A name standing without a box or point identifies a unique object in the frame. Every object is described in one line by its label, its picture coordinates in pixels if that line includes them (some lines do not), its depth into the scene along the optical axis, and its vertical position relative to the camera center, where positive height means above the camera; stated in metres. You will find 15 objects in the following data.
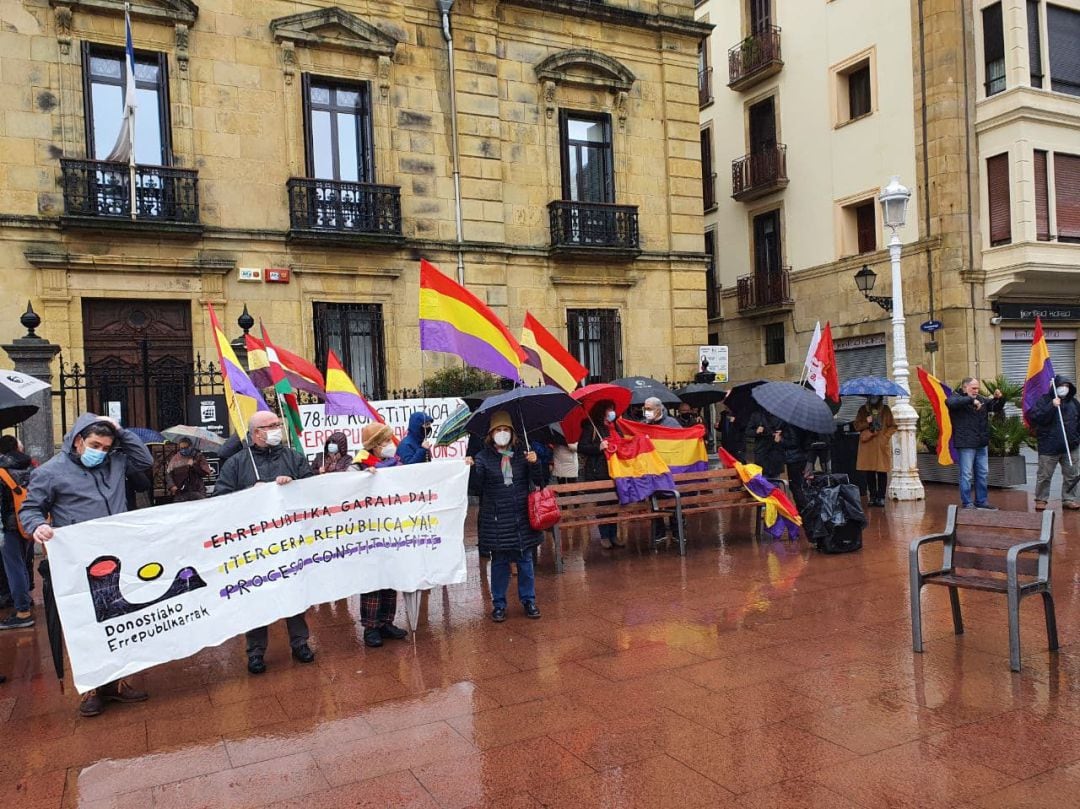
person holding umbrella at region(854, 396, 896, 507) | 11.92 -0.94
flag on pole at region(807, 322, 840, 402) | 11.97 +0.02
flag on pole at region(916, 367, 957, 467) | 11.75 -0.61
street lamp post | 12.94 -0.59
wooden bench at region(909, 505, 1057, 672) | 5.12 -1.27
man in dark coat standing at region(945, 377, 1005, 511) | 11.13 -0.90
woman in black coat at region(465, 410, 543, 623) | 6.82 -1.08
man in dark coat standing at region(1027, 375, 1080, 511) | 11.00 -0.94
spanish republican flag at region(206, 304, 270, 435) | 7.14 +0.05
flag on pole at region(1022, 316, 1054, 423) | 11.14 -0.19
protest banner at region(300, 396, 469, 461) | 12.26 -0.45
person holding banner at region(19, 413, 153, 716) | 5.38 -0.51
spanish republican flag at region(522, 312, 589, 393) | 9.21 +0.25
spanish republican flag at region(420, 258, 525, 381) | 7.33 +0.50
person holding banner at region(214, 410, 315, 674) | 6.02 -0.53
